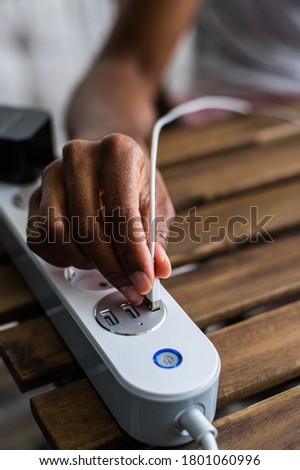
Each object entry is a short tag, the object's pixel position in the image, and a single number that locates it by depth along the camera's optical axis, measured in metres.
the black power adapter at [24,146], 0.63
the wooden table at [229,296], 0.44
